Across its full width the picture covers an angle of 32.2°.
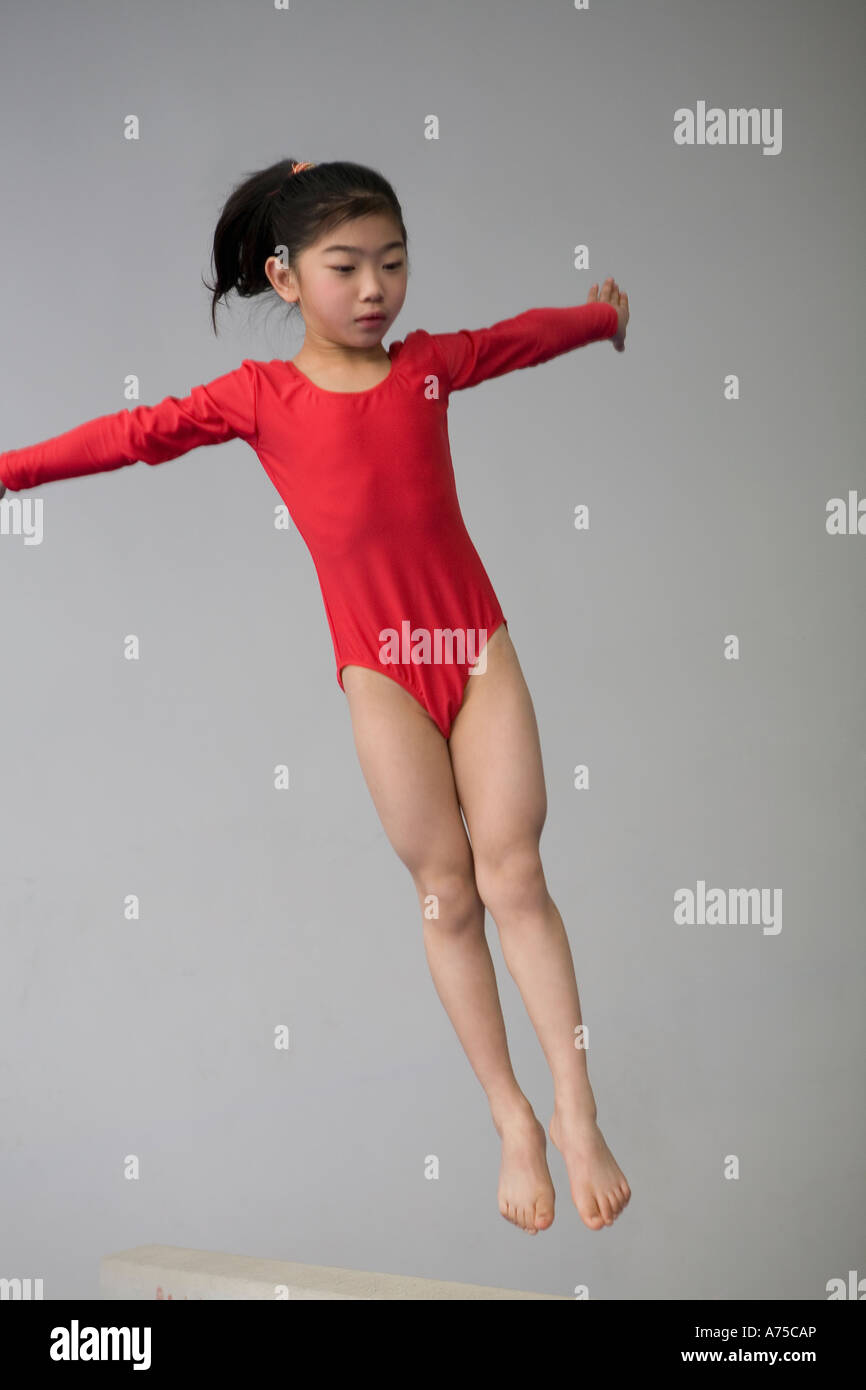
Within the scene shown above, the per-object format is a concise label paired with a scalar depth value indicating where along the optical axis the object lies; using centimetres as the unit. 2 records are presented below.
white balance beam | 281
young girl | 230
